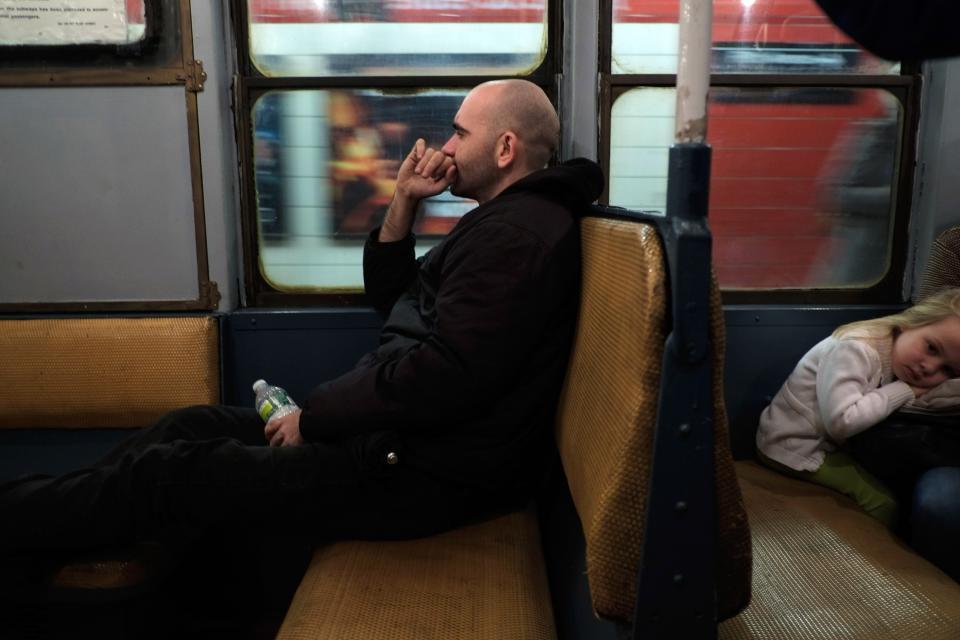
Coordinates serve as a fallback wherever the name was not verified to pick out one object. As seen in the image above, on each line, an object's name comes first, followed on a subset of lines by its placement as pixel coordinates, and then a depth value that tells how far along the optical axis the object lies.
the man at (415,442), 1.60
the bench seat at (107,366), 2.42
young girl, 2.01
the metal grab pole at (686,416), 1.03
